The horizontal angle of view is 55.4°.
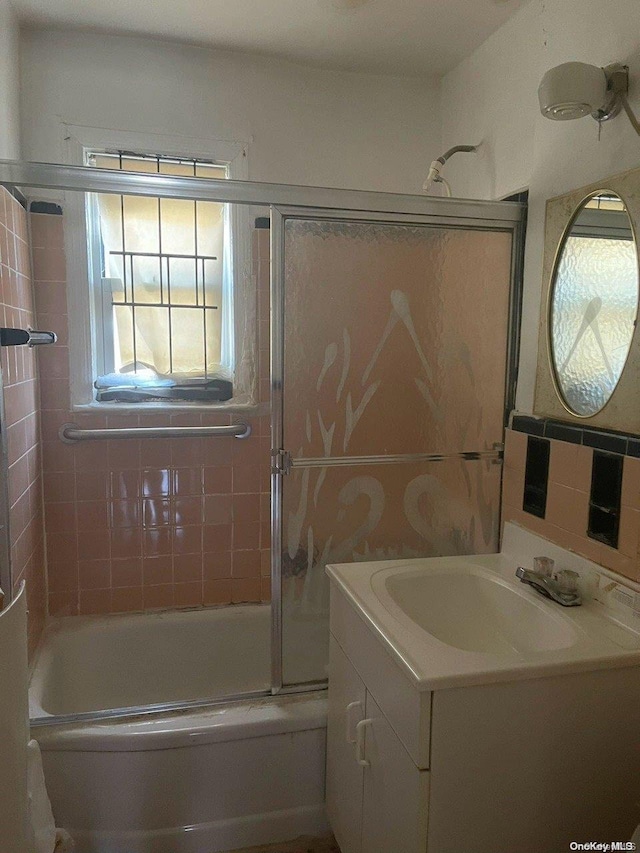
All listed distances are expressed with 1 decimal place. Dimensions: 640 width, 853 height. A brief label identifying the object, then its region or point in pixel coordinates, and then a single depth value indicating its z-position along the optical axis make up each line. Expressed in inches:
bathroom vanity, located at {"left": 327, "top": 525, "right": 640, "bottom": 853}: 45.9
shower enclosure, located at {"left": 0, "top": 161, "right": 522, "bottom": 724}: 67.4
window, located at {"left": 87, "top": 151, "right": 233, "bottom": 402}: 93.6
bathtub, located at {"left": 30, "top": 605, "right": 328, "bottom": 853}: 65.2
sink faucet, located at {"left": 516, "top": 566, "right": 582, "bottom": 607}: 57.6
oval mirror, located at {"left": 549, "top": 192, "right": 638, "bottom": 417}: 56.3
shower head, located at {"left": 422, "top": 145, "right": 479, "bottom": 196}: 81.0
